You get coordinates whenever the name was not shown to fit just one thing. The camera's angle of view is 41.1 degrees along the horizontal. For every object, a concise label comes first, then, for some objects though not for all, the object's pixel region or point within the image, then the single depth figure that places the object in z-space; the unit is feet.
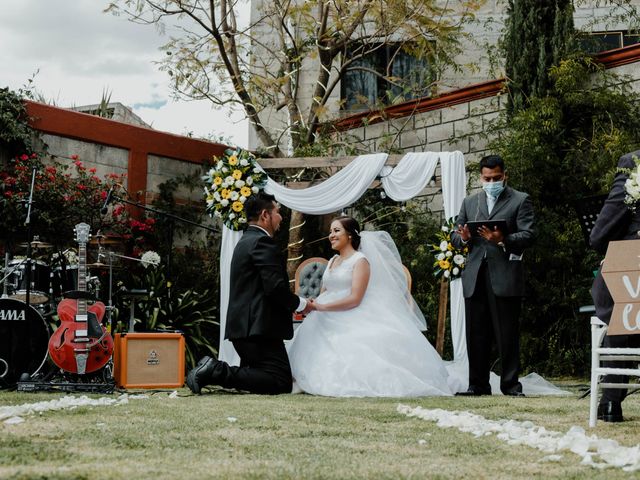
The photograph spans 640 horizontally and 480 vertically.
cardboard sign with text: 12.03
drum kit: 22.61
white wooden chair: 12.18
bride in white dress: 20.44
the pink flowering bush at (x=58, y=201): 29.96
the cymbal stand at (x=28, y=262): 21.85
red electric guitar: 22.97
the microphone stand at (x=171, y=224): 27.95
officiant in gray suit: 20.74
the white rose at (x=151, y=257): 30.78
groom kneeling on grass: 20.49
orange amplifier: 24.48
